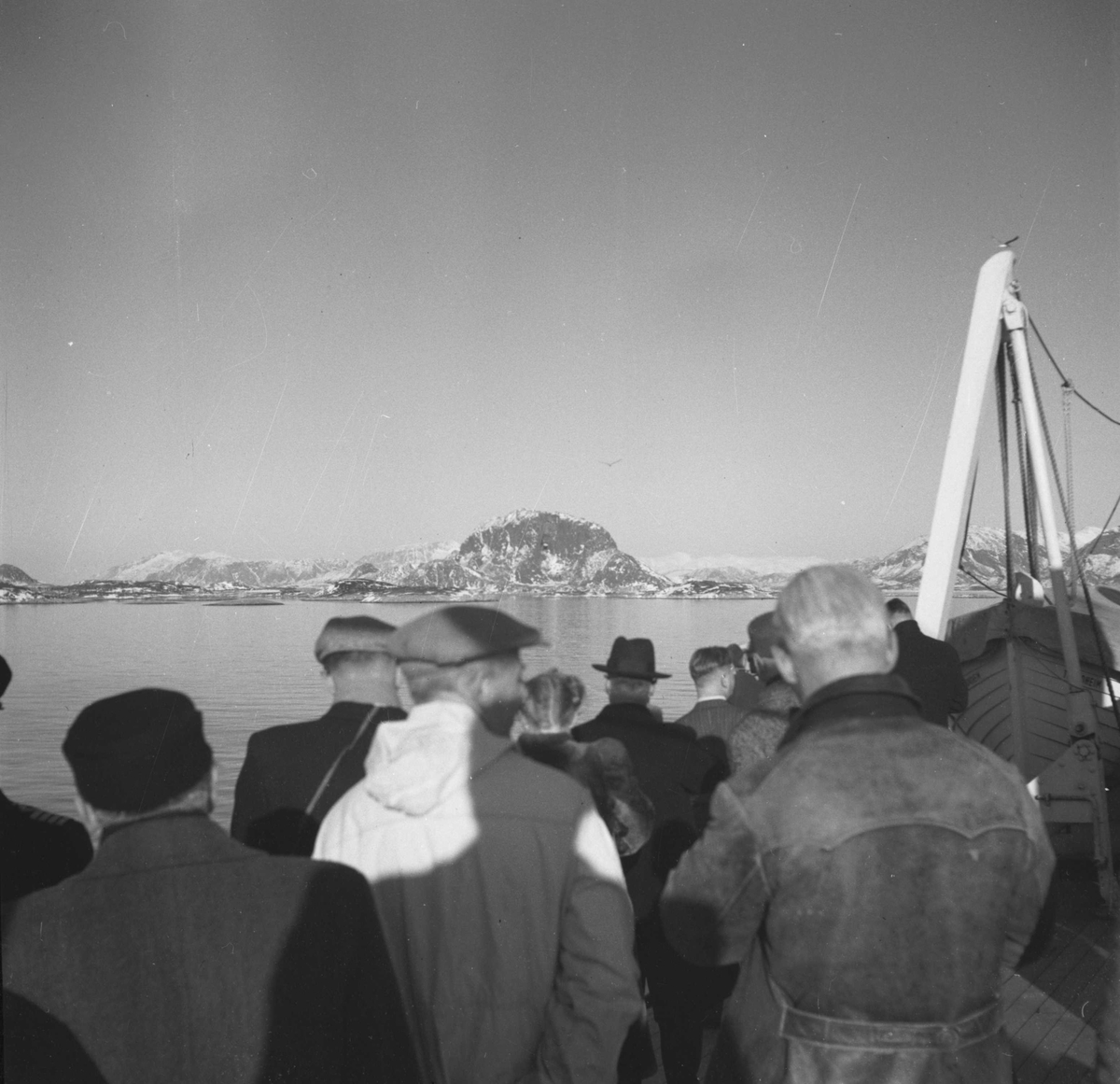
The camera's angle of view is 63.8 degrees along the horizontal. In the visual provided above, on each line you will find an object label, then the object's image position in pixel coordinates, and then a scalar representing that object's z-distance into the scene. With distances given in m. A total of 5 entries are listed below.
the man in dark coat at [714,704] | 4.36
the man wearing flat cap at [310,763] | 3.00
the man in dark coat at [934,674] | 4.75
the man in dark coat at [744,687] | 6.32
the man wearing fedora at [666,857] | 3.58
